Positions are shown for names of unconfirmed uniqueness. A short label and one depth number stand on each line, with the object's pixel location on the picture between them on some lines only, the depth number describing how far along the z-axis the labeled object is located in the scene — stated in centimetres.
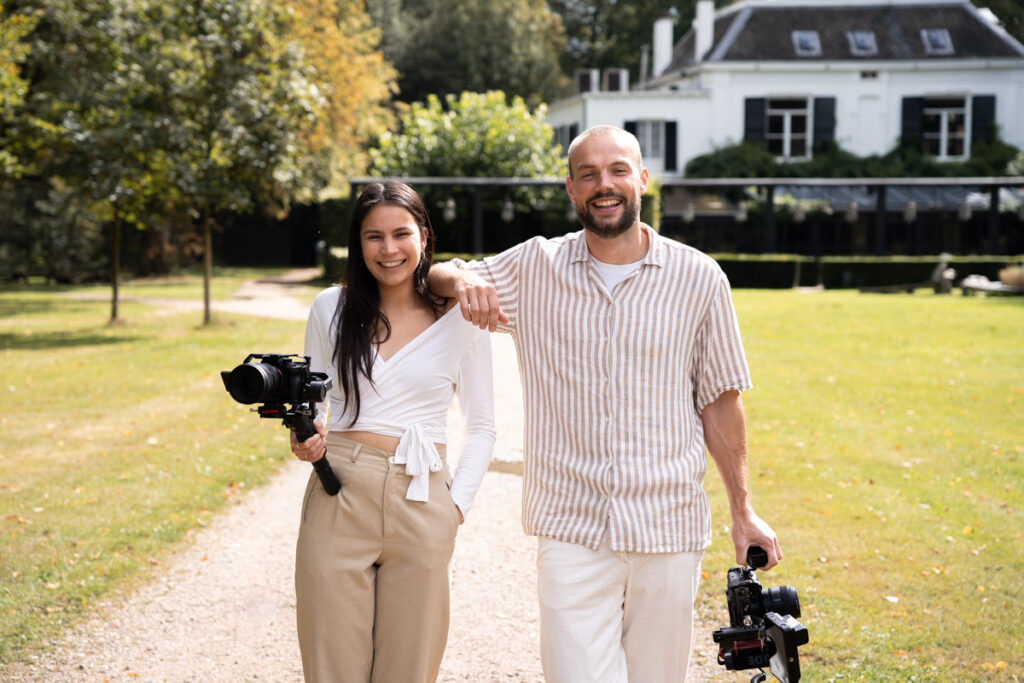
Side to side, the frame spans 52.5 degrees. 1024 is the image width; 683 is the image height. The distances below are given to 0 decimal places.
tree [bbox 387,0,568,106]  4600
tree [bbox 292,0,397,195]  3136
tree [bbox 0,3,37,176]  1650
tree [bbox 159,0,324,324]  1870
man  323
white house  3791
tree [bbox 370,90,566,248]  3183
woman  319
